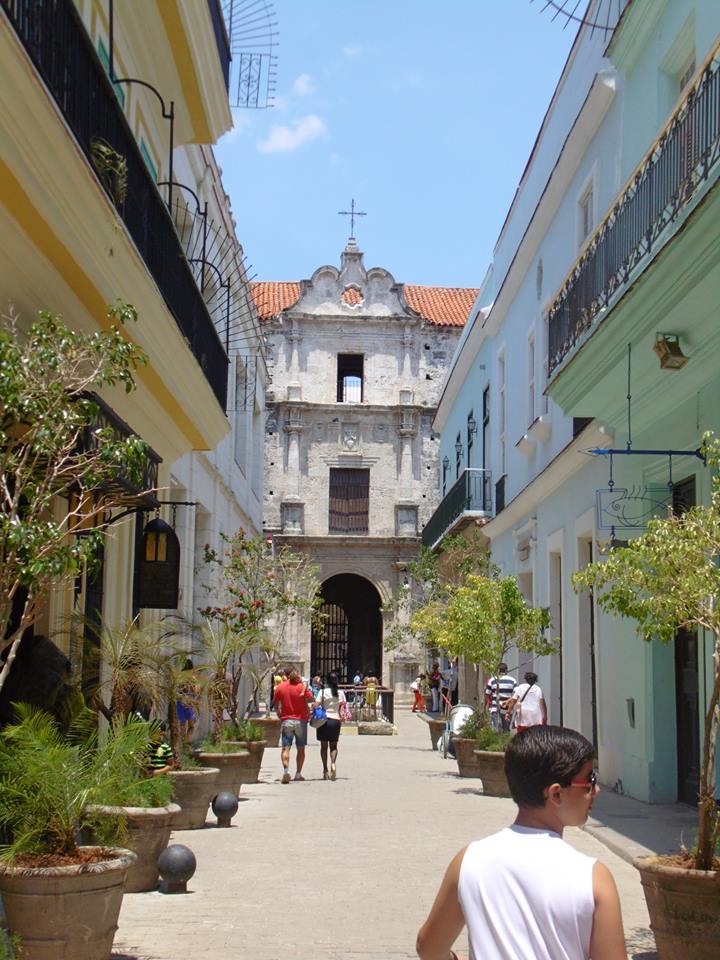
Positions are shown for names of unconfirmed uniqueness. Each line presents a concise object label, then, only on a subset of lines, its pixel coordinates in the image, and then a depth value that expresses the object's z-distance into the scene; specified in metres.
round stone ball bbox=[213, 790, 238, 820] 11.62
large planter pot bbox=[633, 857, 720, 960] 6.26
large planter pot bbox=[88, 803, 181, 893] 8.23
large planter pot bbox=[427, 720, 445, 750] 24.64
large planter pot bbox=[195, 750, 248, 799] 13.88
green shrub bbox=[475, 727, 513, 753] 15.84
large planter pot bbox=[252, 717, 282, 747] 24.47
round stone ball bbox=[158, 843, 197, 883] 8.37
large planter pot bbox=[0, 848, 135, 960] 5.87
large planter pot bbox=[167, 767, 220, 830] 11.41
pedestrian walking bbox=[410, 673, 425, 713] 38.81
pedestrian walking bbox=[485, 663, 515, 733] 18.25
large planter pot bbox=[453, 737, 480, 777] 17.66
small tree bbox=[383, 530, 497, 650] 24.27
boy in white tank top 2.91
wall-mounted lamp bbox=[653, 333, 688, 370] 10.19
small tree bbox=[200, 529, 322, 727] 16.02
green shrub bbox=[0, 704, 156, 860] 6.18
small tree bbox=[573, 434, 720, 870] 6.60
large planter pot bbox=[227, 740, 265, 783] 16.12
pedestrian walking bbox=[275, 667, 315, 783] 17.62
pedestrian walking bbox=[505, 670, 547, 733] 15.83
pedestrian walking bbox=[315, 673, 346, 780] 17.58
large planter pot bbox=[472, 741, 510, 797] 15.30
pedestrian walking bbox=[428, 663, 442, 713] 36.69
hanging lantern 11.85
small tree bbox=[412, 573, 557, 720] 16.84
